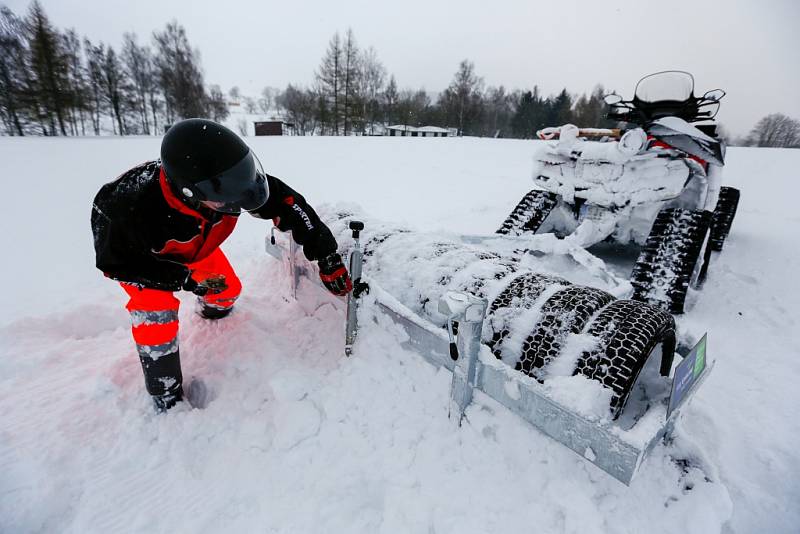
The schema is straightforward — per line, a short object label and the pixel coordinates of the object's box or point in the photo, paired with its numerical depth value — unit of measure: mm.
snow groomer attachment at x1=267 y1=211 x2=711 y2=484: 1453
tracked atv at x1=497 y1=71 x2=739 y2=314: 3400
